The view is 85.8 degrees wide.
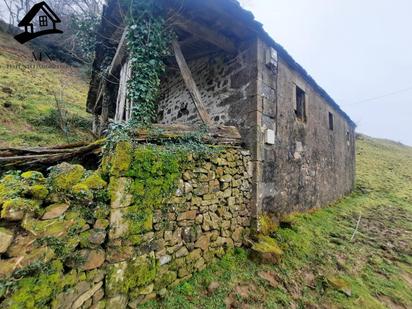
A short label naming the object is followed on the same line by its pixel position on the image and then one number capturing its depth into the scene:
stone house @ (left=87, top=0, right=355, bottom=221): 4.34
